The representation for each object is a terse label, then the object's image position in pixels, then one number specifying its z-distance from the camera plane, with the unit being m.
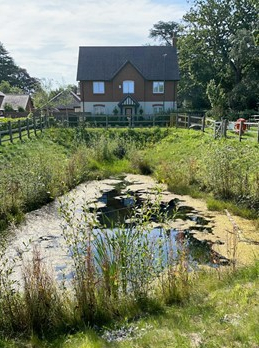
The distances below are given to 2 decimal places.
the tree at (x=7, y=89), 63.16
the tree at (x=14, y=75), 69.95
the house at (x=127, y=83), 39.34
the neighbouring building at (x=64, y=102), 49.75
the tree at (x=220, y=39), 40.69
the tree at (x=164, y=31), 61.90
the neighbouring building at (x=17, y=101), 49.89
